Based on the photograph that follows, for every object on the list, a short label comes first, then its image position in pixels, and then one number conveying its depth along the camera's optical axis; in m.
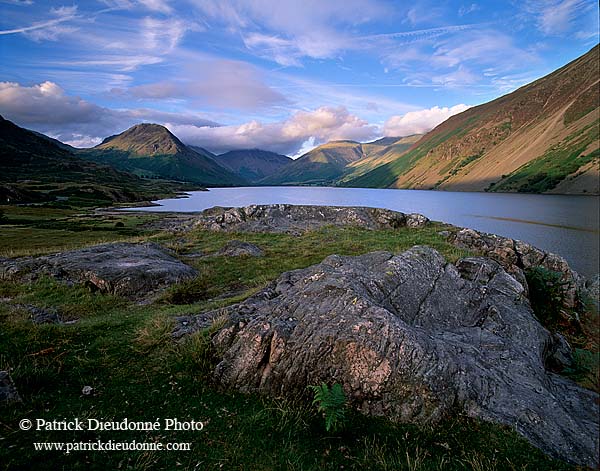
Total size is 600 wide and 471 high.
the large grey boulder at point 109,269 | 16.36
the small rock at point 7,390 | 7.06
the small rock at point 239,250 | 24.18
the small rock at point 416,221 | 33.43
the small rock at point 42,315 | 12.17
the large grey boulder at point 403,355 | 7.52
